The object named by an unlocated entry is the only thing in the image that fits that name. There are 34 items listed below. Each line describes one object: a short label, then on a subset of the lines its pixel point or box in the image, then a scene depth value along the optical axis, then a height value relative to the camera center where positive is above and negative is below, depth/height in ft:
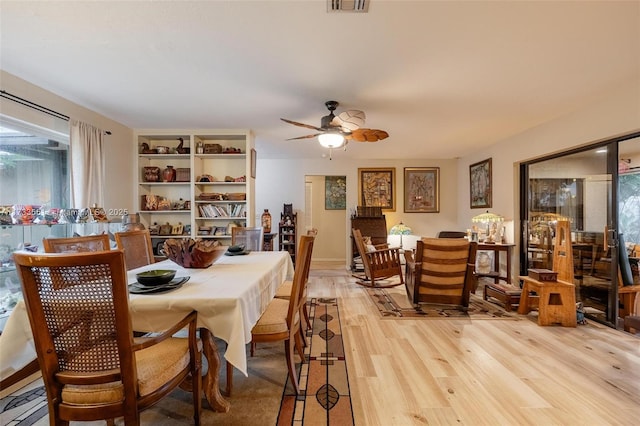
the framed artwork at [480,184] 16.37 +1.65
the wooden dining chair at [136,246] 7.38 -1.02
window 8.17 +1.39
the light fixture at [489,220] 14.51 -0.51
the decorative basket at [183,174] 13.92 +1.82
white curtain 9.75 +1.66
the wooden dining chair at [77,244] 5.64 -0.75
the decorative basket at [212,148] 13.93 +3.16
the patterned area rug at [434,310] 10.30 -3.96
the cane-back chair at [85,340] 3.33 -1.64
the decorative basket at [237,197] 13.93 +0.68
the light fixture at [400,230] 17.17 -1.25
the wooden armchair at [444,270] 10.33 -2.31
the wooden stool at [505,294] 10.82 -3.41
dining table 4.25 -1.75
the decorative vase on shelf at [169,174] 13.85 +1.83
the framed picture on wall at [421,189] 19.89 +1.55
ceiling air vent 5.04 +3.83
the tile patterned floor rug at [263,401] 5.15 -3.92
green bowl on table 5.00 -1.25
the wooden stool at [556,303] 9.41 -3.21
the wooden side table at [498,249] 13.68 -2.09
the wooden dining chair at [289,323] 5.72 -2.38
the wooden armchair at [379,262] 14.17 -2.68
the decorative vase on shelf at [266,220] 17.89 -0.63
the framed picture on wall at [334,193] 23.20 +1.47
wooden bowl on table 6.52 -1.01
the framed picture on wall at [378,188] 19.79 +1.61
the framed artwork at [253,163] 13.98 +2.47
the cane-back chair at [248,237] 10.43 -1.02
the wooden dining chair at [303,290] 6.54 -2.36
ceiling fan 9.16 +2.90
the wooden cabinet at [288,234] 18.08 -1.56
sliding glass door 9.35 -0.03
